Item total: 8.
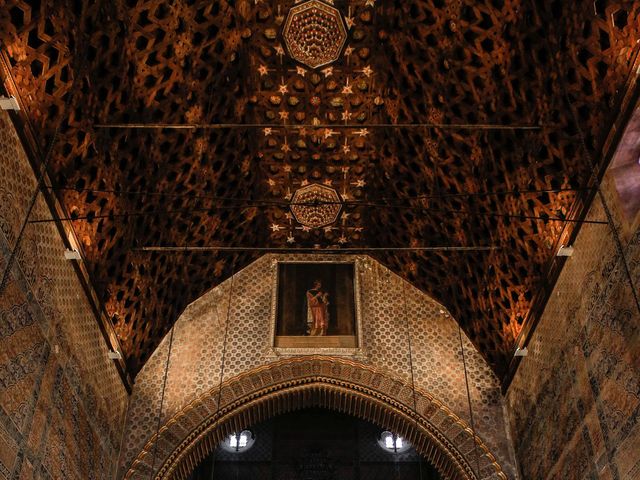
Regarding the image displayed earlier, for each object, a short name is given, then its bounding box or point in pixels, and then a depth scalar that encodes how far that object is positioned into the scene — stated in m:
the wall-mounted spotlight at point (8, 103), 6.28
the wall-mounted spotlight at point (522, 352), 9.57
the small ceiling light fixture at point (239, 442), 14.16
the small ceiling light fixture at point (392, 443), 14.26
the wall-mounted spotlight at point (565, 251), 7.86
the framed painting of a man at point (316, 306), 11.23
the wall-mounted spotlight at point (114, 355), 9.68
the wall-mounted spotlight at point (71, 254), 7.98
